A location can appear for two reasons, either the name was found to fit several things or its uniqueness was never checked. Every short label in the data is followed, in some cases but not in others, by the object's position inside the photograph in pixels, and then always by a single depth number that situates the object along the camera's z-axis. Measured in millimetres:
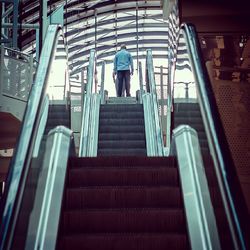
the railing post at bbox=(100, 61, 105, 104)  11281
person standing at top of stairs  11789
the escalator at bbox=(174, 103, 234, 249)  3051
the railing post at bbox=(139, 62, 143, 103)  11414
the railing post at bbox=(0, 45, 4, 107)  8836
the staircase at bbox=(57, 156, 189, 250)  3547
